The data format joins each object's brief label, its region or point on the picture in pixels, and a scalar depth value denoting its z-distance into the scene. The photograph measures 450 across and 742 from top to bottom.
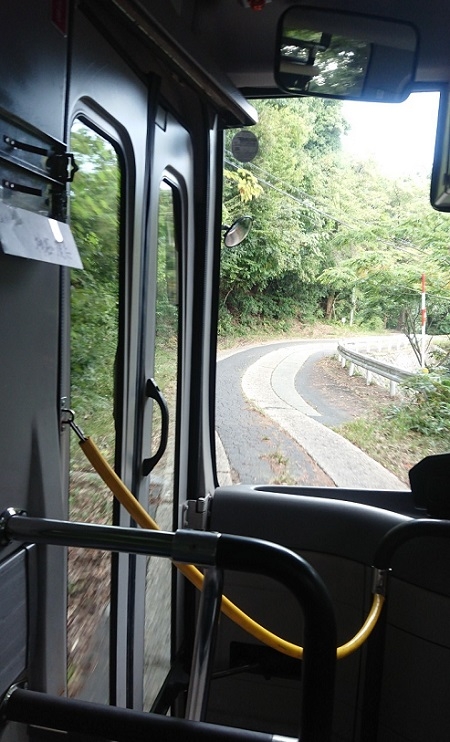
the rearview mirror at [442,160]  2.18
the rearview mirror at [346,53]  2.01
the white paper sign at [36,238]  0.98
